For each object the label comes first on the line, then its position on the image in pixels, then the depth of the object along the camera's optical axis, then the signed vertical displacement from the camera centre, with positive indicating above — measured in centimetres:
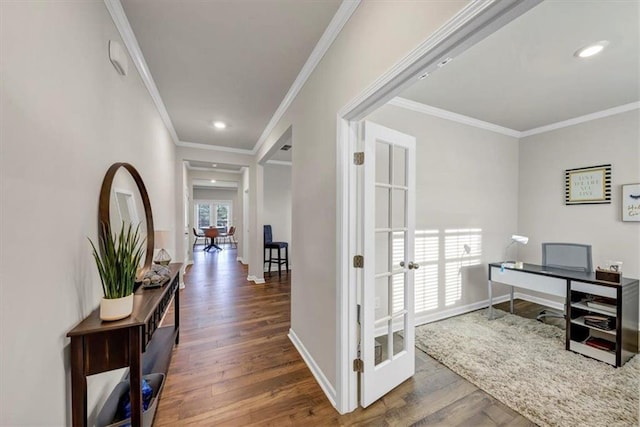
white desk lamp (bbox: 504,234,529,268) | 291 -39
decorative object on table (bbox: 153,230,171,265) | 228 -37
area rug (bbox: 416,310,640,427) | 162 -137
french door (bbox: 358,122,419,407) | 162 -42
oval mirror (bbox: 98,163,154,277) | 146 +7
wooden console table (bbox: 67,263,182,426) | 107 -66
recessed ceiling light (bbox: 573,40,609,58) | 183 +129
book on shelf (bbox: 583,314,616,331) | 215 -103
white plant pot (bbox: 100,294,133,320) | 116 -48
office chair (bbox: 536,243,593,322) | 261 -53
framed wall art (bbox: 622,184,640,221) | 273 +10
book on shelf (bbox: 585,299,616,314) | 215 -89
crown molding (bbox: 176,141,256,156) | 451 +128
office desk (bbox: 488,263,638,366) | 209 -88
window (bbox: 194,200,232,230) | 1105 -6
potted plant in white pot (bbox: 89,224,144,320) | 116 -35
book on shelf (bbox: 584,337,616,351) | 217 -124
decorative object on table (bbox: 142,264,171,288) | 176 -50
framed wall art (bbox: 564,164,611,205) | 298 +33
